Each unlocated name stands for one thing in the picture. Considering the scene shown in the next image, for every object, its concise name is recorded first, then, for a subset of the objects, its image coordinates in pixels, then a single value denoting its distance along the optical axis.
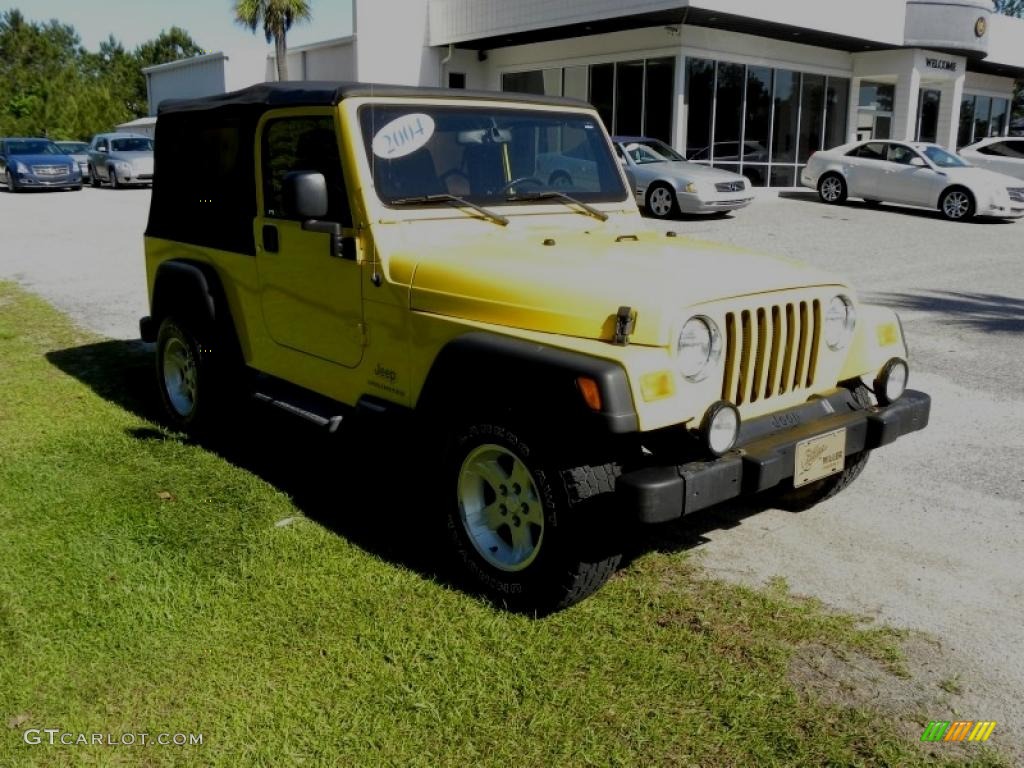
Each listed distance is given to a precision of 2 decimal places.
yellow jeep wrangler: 3.38
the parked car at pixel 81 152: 29.38
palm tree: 31.94
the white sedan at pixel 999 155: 22.84
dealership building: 22.81
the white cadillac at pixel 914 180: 18.58
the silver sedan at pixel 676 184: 17.34
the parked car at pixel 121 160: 26.31
